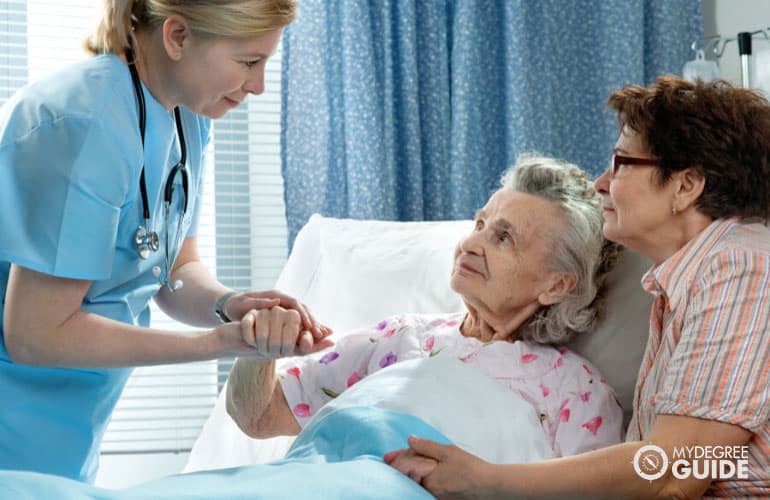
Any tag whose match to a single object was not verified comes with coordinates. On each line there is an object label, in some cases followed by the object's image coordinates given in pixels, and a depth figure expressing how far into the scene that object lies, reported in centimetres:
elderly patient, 187
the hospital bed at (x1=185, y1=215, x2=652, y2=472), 189
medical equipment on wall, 250
